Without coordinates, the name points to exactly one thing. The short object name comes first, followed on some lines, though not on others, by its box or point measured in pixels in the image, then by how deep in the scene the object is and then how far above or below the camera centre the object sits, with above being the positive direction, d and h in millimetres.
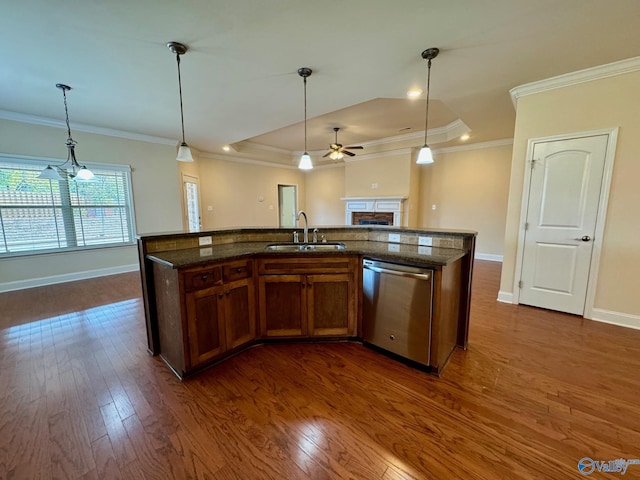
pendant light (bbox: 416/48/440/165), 2289 +1397
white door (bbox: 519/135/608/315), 2832 -121
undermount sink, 2535 -354
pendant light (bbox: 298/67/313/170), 2621 +1415
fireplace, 6270 -9
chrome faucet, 2748 -258
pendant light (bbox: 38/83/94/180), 3270 +492
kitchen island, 1899 -675
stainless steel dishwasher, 1938 -785
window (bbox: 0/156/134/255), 3834 +23
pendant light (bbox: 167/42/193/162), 2182 +1384
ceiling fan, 5248 +1228
